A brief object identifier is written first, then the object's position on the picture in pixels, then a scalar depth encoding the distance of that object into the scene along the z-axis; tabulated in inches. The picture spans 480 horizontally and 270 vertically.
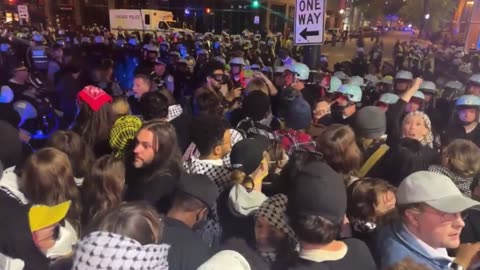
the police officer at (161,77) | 317.1
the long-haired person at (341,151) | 135.8
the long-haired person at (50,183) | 115.2
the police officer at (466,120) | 214.4
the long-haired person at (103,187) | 121.0
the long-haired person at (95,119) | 166.2
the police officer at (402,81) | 295.2
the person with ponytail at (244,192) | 105.0
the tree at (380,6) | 3073.3
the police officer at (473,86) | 270.5
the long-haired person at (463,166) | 143.9
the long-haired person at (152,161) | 125.6
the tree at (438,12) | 1815.1
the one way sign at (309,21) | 235.1
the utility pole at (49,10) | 1766.7
